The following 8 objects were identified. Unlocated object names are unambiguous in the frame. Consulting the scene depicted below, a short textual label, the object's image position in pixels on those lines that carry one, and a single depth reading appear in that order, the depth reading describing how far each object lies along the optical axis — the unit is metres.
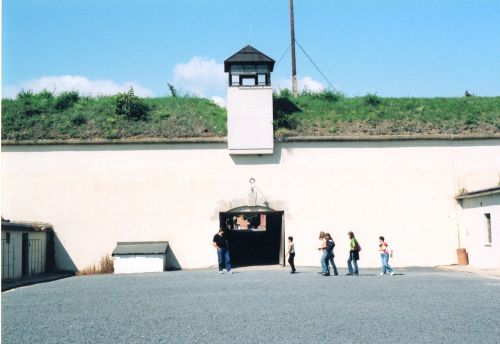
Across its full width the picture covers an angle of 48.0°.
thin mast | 33.28
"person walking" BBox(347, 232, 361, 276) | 19.39
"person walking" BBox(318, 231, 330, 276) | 19.00
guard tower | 24.17
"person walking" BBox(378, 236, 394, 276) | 19.34
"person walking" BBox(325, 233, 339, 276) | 19.22
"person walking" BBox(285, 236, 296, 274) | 19.77
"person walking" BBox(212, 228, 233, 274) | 19.92
